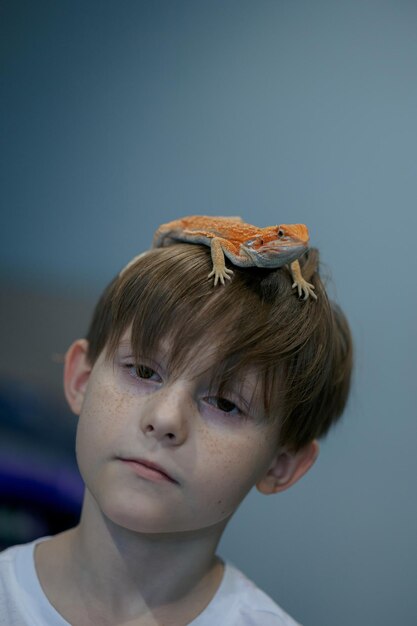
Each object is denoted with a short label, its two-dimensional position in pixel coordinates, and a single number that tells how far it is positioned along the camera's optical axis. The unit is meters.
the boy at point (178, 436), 0.92
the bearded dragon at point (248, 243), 0.96
